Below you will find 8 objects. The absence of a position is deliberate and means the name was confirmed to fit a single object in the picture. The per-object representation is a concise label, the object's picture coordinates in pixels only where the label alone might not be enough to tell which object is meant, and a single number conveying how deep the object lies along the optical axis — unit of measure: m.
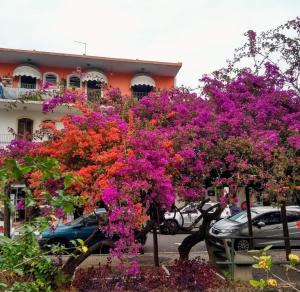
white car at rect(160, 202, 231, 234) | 9.55
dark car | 13.87
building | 26.86
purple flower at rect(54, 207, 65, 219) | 6.66
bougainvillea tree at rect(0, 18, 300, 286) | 7.54
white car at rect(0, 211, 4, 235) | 14.41
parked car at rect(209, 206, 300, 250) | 14.97
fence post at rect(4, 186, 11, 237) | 9.50
